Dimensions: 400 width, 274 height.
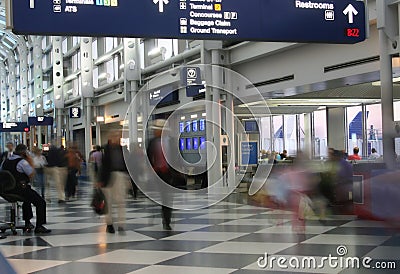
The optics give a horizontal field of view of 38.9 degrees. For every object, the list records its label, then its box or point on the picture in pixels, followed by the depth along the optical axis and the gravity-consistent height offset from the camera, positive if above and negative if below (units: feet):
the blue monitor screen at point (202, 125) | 74.96 +2.89
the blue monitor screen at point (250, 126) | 65.23 +2.26
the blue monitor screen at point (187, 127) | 79.84 +2.87
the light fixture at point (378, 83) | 64.18 +6.80
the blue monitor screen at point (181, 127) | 80.45 +2.92
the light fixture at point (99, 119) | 110.01 +5.96
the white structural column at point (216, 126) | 60.90 +2.19
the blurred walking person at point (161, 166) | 31.71 -1.01
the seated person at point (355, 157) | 60.35 -1.58
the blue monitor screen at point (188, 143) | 76.63 +0.48
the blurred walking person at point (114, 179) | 30.83 -1.67
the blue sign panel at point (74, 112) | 111.86 +7.57
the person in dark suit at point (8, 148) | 45.18 +0.33
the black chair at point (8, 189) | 30.12 -1.97
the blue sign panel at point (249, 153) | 59.06 -0.80
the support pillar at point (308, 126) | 107.04 +3.37
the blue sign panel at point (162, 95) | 79.79 +7.75
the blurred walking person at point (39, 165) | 57.26 -1.44
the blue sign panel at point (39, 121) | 128.06 +6.88
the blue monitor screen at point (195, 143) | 75.22 +0.51
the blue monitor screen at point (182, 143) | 77.29 +0.51
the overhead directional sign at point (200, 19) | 26.91 +6.58
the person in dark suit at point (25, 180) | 30.73 -1.55
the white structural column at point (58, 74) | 134.92 +18.62
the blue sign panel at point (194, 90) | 62.85 +6.40
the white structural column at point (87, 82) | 107.55 +13.30
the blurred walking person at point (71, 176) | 56.08 -2.60
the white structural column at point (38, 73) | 159.84 +22.14
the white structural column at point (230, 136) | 60.44 +1.07
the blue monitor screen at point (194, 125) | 77.71 +2.95
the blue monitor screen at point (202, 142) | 68.79 +0.51
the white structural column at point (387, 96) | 38.06 +3.13
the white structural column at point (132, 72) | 84.74 +11.60
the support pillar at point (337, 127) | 99.66 +2.82
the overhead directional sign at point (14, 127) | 147.84 +6.57
